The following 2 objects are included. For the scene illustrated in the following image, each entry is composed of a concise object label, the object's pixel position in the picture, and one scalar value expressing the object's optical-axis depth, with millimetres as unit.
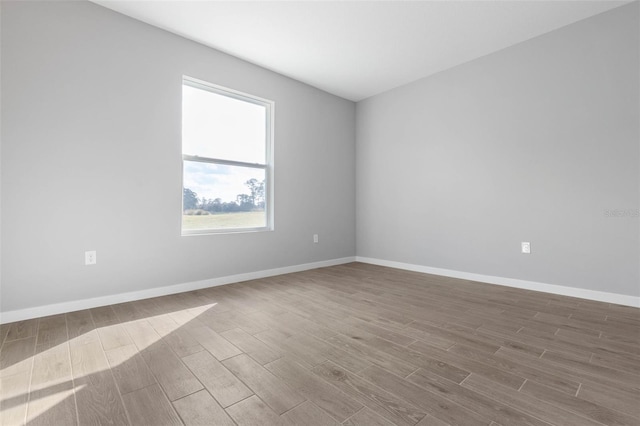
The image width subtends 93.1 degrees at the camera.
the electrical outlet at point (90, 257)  2527
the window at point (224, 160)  3207
